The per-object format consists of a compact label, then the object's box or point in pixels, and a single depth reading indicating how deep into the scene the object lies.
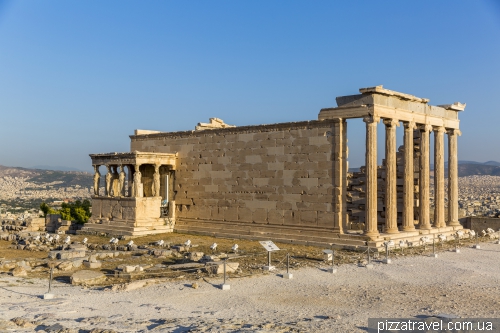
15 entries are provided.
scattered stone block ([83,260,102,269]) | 18.17
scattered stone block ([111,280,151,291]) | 14.49
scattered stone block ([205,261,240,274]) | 16.28
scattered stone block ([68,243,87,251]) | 21.97
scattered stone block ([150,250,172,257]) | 20.45
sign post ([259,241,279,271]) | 16.64
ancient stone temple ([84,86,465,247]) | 22.52
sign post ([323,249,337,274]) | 16.45
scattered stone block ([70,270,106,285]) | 15.50
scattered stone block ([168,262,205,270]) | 17.08
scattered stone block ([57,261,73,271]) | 17.98
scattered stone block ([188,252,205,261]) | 19.16
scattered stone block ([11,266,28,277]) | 16.92
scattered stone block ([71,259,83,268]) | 18.36
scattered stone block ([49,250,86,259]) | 20.25
